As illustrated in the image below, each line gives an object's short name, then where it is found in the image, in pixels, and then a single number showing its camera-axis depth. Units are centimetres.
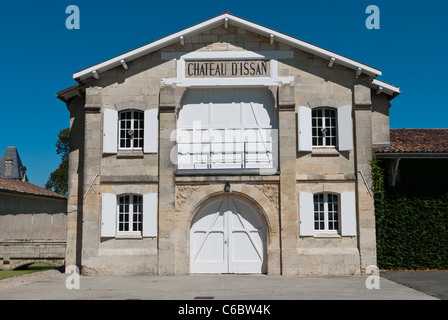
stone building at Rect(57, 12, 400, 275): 1606
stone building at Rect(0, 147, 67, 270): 1923
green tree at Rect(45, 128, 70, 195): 4866
